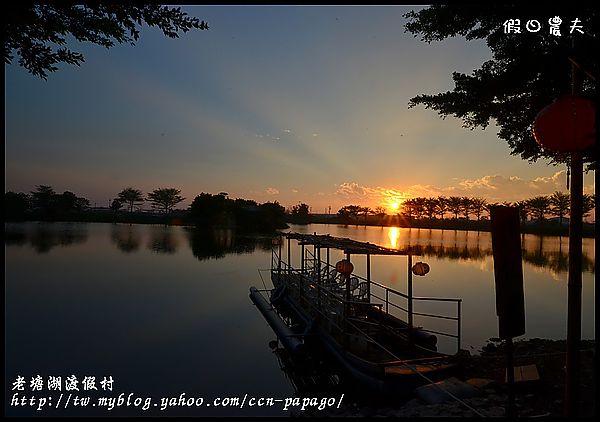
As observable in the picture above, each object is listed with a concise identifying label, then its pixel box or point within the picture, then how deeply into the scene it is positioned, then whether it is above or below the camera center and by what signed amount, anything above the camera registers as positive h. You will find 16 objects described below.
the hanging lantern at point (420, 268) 7.74 -1.20
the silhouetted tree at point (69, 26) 3.53 +1.90
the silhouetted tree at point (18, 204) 60.97 +1.17
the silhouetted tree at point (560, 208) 66.06 +0.72
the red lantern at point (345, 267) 7.70 -1.20
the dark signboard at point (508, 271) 2.79 -0.45
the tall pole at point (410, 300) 7.04 -1.71
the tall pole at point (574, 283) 2.73 -0.54
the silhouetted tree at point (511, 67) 4.91 +2.30
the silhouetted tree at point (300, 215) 99.69 -1.02
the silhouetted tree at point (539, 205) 70.19 +1.34
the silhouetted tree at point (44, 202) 75.31 +1.72
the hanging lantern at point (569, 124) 2.74 +0.68
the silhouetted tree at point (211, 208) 67.19 +0.59
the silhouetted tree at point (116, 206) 94.69 +1.30
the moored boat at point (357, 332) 5.92 -2.64
